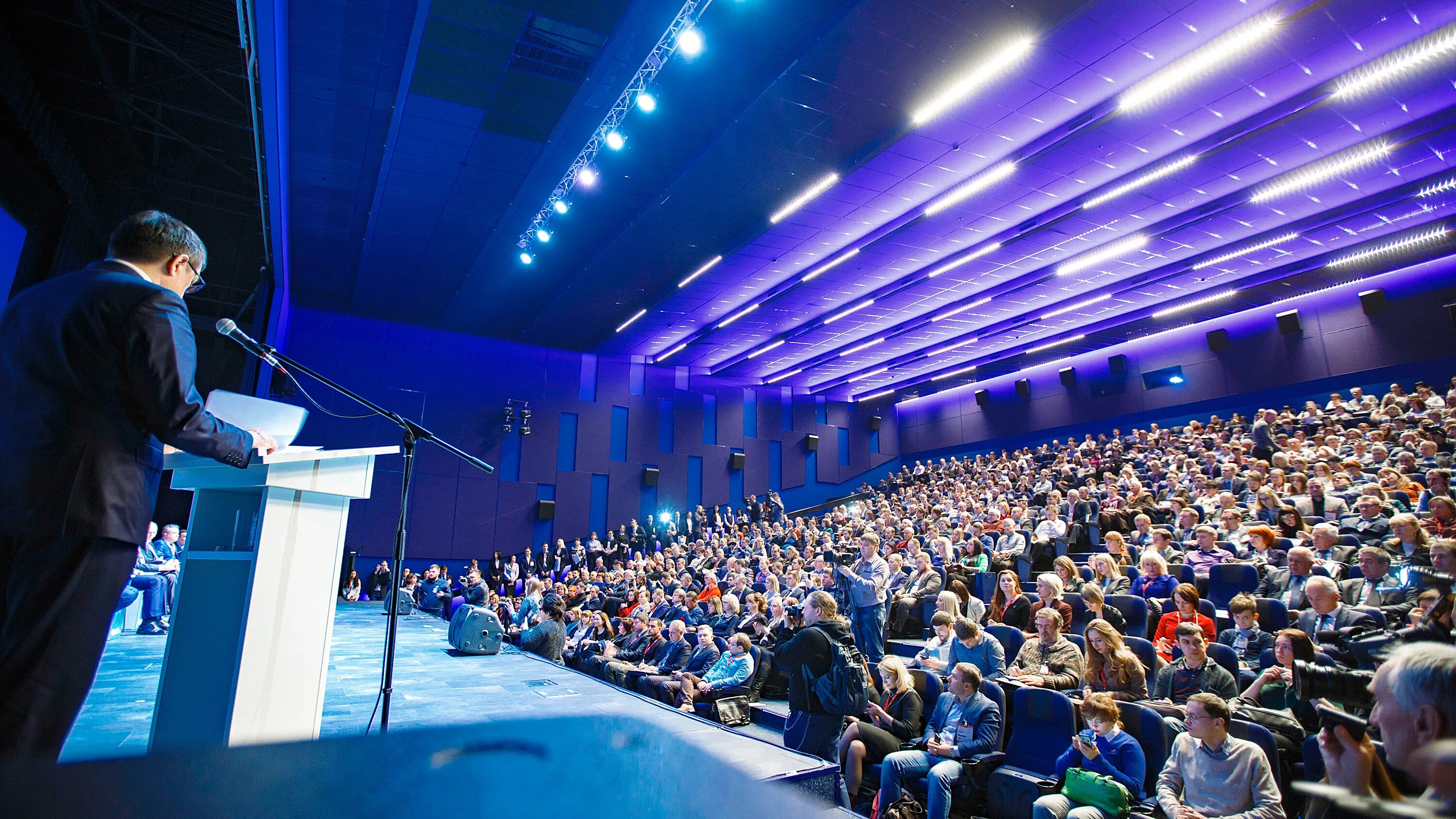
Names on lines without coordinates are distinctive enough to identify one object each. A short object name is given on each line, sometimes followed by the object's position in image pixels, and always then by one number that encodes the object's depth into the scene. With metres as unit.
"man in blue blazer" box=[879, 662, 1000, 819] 3.63
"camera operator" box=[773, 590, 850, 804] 3.70
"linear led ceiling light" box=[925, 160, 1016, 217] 8.59
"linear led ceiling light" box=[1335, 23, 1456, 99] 6.39
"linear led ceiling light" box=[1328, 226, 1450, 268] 10.38
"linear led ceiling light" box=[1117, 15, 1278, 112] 6.33
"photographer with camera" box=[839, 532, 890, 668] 5.91
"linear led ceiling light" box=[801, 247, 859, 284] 10.91
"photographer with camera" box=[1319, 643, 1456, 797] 1.08
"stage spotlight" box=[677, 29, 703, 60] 6.23
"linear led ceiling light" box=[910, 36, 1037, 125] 6.69
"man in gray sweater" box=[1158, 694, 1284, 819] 2.82
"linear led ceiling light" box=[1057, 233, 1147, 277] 10.45
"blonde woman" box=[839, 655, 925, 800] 3.98
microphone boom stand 2.48
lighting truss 6.20
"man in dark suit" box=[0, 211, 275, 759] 1.15
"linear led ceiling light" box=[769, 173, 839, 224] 8.98
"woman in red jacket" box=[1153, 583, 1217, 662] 4.55
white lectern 1.97
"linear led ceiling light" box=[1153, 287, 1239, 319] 12.88
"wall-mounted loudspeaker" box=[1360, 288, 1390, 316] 12.10
